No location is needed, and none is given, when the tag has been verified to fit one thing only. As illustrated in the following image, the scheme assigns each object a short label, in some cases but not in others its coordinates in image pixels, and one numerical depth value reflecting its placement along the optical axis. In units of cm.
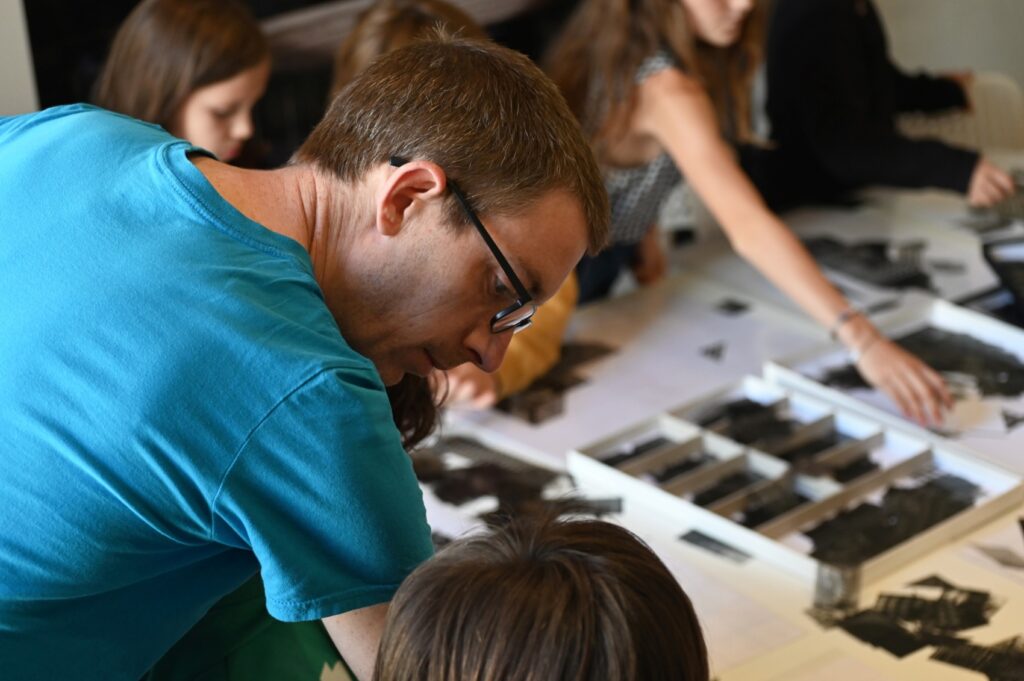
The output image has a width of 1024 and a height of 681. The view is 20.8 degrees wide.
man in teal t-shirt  181
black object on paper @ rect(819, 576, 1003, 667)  214
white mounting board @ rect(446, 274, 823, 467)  262
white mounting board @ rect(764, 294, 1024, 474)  251
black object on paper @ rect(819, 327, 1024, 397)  264
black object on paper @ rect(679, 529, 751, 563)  232
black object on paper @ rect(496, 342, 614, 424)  266
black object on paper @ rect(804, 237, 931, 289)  309
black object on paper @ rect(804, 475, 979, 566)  232
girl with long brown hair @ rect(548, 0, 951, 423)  269
